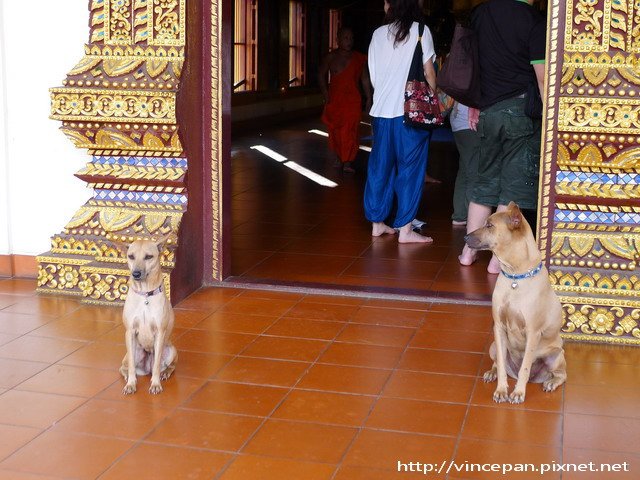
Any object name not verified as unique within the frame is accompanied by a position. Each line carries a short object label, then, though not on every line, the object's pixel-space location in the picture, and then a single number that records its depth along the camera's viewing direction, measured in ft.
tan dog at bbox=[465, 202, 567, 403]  13.24
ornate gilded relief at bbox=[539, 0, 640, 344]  15.78
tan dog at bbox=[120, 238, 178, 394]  13.46
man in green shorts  18.63
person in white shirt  22.27
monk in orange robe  36.94
